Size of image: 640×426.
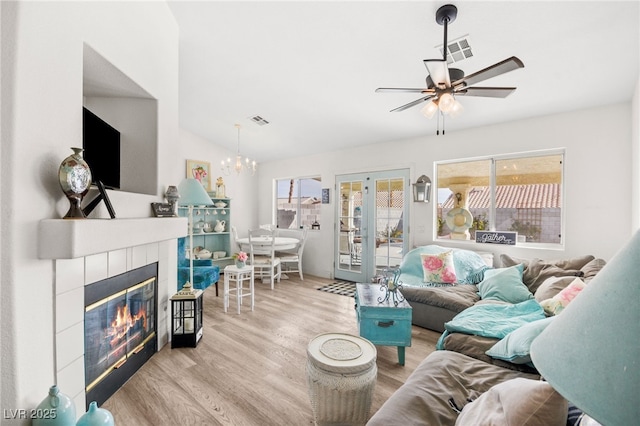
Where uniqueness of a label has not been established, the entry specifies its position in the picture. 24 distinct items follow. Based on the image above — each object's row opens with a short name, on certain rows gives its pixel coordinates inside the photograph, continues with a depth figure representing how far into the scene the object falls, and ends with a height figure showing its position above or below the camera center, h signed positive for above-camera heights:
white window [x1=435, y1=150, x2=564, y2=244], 3.46 +0.25
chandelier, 5.83 +0.98
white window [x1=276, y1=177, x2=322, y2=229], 5.79 +0.23
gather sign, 3.64 -0.32
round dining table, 4.67 -0.53
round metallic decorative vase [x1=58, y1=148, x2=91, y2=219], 1.34 +0.15
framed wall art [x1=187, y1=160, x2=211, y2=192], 5.24 +0.79
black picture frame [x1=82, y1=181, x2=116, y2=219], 1.59 +0.05
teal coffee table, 2.34 -0.94
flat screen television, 1.77 +0.43
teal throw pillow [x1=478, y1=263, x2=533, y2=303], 2.79 -0.76
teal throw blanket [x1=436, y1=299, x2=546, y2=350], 2.00 -0.85
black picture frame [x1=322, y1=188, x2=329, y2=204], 5.44 +0.32
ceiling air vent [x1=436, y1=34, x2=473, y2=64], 2.27 +1.39
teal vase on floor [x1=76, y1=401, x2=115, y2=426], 1.29 -0.97
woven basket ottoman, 1.54 -0.96
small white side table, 3.50 -0.86
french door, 4.61 -0.17
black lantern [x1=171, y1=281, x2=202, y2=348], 2.56 -1.00
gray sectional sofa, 0.89 -0.84
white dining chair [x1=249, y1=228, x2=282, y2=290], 4.57 -0.75
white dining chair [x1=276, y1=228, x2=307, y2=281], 5.27 -0.82
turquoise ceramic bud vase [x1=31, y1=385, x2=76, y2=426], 1.24 -0.91
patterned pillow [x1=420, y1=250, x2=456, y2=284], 3.47 -0.69
